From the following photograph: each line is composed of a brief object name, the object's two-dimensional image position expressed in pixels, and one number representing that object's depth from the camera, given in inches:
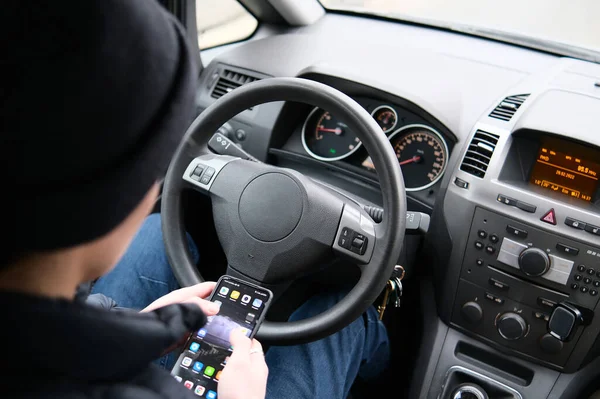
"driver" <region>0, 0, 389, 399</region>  15.3
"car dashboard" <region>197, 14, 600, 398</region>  44.4
